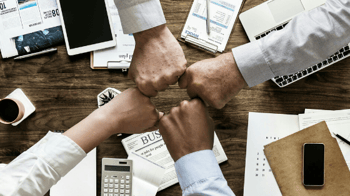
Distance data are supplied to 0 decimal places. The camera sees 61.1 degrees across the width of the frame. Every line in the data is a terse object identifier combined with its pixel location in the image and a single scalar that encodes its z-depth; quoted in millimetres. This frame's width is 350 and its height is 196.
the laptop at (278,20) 1059
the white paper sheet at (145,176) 1106
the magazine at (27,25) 1156
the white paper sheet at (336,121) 1085
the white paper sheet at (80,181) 1123
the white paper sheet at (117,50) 1140
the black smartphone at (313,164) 1049
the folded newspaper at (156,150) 1117
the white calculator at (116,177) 1110
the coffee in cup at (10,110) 1110
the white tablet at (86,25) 1117
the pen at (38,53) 1151
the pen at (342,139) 1074
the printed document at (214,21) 1121
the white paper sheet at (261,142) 1098
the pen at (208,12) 1099
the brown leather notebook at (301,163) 1040
